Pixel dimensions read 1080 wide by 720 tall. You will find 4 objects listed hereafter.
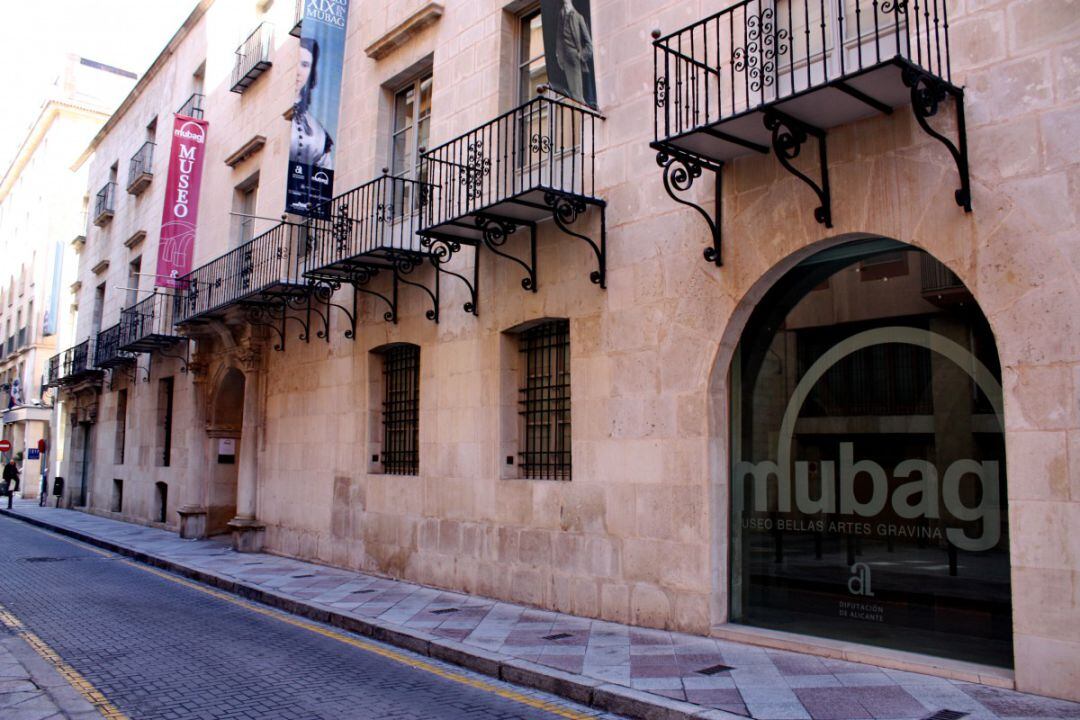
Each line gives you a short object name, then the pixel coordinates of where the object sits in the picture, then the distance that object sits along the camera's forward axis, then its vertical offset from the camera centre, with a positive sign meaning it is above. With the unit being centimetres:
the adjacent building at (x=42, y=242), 3572 +935
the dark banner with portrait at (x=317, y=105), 1334 +543
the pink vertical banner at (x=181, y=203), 1908 +547
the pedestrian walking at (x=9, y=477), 2970 -140
